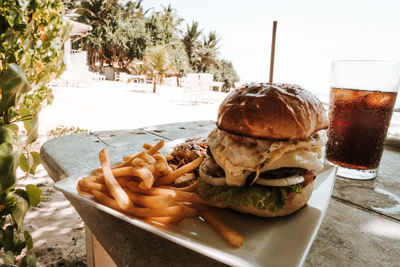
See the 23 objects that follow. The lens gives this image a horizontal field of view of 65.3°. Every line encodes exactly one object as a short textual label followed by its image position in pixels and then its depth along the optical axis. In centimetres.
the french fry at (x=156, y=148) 35
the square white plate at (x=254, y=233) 23
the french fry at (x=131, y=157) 34
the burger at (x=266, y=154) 28
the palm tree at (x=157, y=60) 1288
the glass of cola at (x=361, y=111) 35
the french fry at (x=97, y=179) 31
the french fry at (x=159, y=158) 33
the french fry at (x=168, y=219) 27
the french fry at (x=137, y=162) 31
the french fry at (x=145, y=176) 28
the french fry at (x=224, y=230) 24
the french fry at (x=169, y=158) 39
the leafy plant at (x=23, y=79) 16
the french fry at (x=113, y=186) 28
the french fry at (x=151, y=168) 31
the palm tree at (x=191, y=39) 2788
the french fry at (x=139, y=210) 27
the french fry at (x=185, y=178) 34
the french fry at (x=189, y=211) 28
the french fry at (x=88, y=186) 29
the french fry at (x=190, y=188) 32
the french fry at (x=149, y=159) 32
